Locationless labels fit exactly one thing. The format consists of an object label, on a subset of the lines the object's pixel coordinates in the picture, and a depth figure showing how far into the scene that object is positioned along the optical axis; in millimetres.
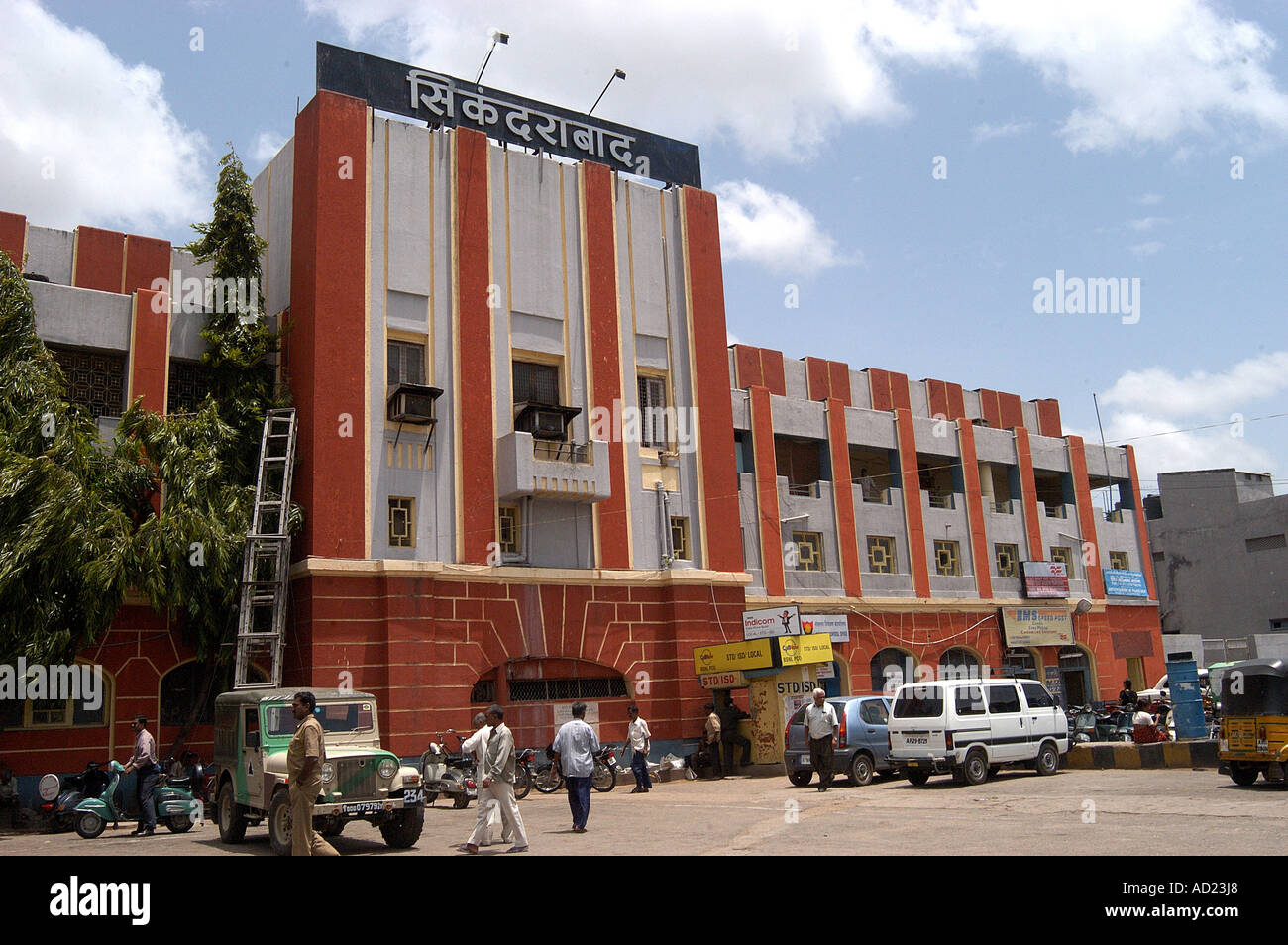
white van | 18547
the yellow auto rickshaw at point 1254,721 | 15914
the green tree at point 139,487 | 17375
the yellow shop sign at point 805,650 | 23844
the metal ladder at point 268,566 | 20516
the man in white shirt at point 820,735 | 18438
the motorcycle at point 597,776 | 21380
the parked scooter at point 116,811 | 15617
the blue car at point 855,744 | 20703
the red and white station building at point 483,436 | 22031
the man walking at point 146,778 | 15711
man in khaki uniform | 10168
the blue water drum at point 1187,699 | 22678
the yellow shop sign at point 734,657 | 23938
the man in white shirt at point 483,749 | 12578
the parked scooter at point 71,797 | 16266
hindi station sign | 24803
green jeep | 12711
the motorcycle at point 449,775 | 19272
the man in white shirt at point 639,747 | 21344
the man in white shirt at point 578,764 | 13914
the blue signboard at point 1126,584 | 39250
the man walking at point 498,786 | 12477
